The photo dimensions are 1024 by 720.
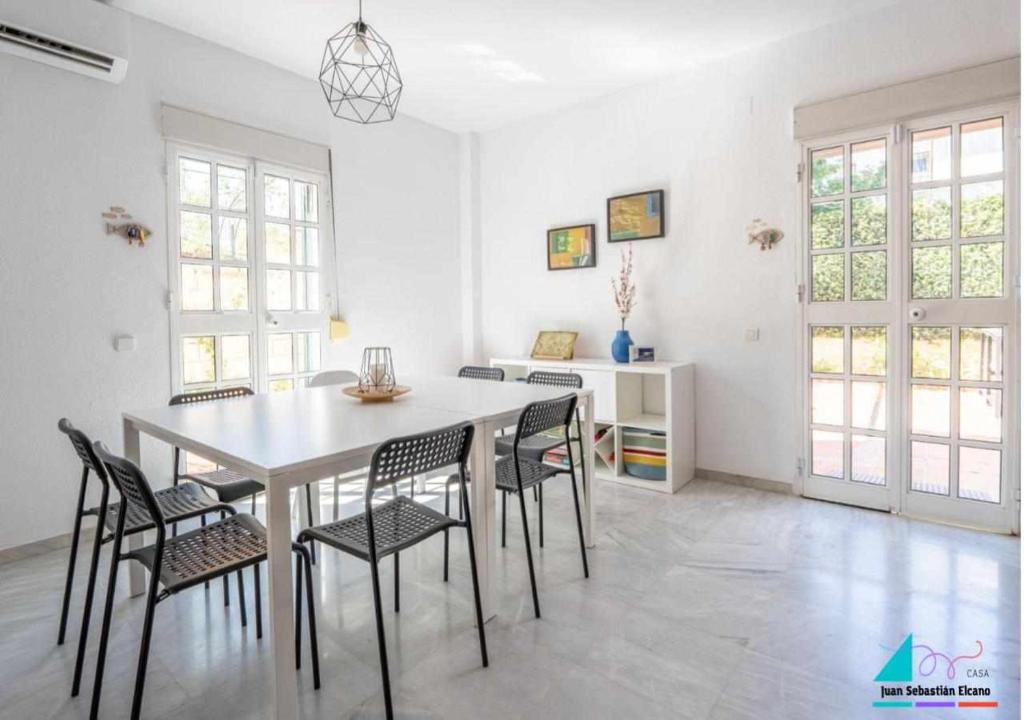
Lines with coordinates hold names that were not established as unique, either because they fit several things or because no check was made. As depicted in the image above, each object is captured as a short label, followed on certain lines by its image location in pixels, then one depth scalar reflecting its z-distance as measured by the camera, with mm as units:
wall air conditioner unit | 2703
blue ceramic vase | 4141
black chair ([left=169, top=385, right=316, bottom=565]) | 2438
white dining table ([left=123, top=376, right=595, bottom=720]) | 1566
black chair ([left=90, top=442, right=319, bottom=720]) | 1539
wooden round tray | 2588
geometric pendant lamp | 3634
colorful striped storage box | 3904
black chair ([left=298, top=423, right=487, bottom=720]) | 1690
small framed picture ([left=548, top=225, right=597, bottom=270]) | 4566
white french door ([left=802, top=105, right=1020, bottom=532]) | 3027
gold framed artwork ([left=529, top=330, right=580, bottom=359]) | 4547
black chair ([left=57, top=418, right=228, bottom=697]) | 1851
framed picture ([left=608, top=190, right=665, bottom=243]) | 4188
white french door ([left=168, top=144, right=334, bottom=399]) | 3484
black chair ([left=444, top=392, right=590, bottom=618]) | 2283
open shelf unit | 3818
